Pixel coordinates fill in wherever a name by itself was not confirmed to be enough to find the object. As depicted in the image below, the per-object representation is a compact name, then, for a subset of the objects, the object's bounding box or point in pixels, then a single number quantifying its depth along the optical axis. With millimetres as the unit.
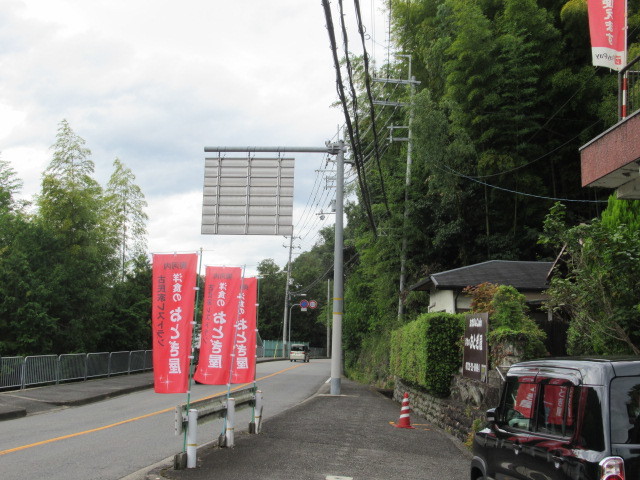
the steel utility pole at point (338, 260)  19547
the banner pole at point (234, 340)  9617
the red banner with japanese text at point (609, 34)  9891
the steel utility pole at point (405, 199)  25047
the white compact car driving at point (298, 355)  58562
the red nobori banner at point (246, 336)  10547
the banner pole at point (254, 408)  10696
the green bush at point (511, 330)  9656
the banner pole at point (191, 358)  7761
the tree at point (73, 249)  24344
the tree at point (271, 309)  87438
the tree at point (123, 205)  30641
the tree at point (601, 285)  8133
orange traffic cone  12305
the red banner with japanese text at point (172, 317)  7805
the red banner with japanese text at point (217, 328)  9416
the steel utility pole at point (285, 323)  61800
